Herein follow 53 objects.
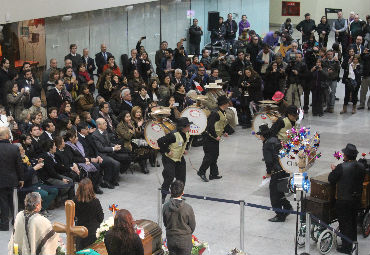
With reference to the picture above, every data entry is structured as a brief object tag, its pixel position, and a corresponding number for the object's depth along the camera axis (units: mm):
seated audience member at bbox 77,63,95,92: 19328
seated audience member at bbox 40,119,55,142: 14607
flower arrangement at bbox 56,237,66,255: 10274
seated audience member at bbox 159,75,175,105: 19544
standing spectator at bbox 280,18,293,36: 28938
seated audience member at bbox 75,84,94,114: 17531
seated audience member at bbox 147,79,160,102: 19203
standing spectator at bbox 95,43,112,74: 21497
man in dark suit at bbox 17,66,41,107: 17359
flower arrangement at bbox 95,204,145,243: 10282
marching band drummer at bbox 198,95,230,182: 15664
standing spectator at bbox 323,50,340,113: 21750
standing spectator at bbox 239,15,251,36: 29312
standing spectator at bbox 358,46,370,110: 21688
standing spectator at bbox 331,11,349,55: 28620
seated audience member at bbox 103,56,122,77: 20783
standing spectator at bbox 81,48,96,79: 20812
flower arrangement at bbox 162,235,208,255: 11002
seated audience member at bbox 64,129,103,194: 14430
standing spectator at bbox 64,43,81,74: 20297
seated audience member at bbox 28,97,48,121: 15945
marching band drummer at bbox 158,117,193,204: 13992
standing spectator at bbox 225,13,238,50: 28188
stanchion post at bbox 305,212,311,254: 11277
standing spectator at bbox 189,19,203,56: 27073
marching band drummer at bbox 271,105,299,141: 14656
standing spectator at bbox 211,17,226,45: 28203
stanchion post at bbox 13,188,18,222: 12710
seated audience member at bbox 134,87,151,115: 18078
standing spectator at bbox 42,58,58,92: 18719
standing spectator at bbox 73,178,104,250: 10383
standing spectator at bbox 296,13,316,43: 29288
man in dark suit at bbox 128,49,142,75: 21953
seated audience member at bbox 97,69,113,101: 19047
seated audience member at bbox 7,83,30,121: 16766
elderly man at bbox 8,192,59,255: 9008
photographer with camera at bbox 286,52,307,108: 21156
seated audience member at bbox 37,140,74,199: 13734
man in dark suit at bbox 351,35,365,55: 25078
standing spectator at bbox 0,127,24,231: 12586
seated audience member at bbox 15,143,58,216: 13312
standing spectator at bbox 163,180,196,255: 10070
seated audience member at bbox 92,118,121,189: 15258
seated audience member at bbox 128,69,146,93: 19039
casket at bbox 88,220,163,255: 9914
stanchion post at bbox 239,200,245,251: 11385
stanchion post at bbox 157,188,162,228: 12417
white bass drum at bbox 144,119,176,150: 15562
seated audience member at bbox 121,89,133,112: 17750
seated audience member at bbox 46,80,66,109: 17328
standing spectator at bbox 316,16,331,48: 28934
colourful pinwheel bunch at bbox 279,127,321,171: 12859
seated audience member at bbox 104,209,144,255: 8688
